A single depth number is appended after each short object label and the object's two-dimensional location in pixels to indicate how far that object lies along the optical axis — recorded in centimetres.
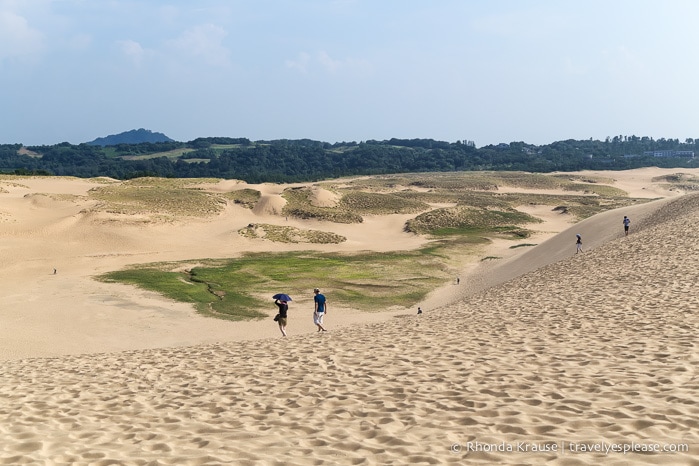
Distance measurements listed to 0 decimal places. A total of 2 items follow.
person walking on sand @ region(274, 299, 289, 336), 1934
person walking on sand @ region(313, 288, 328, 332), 1919
